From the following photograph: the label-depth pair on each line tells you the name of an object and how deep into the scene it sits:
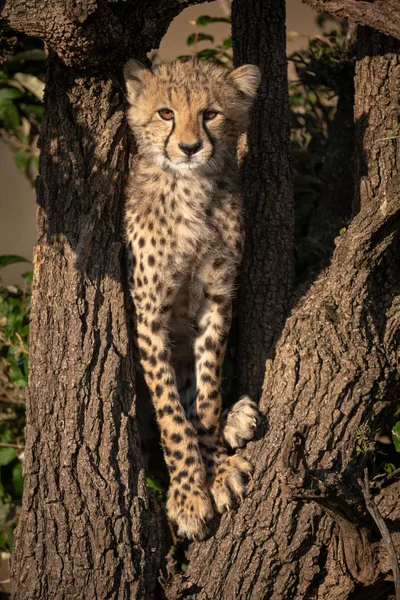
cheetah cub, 7.03
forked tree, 6.62
